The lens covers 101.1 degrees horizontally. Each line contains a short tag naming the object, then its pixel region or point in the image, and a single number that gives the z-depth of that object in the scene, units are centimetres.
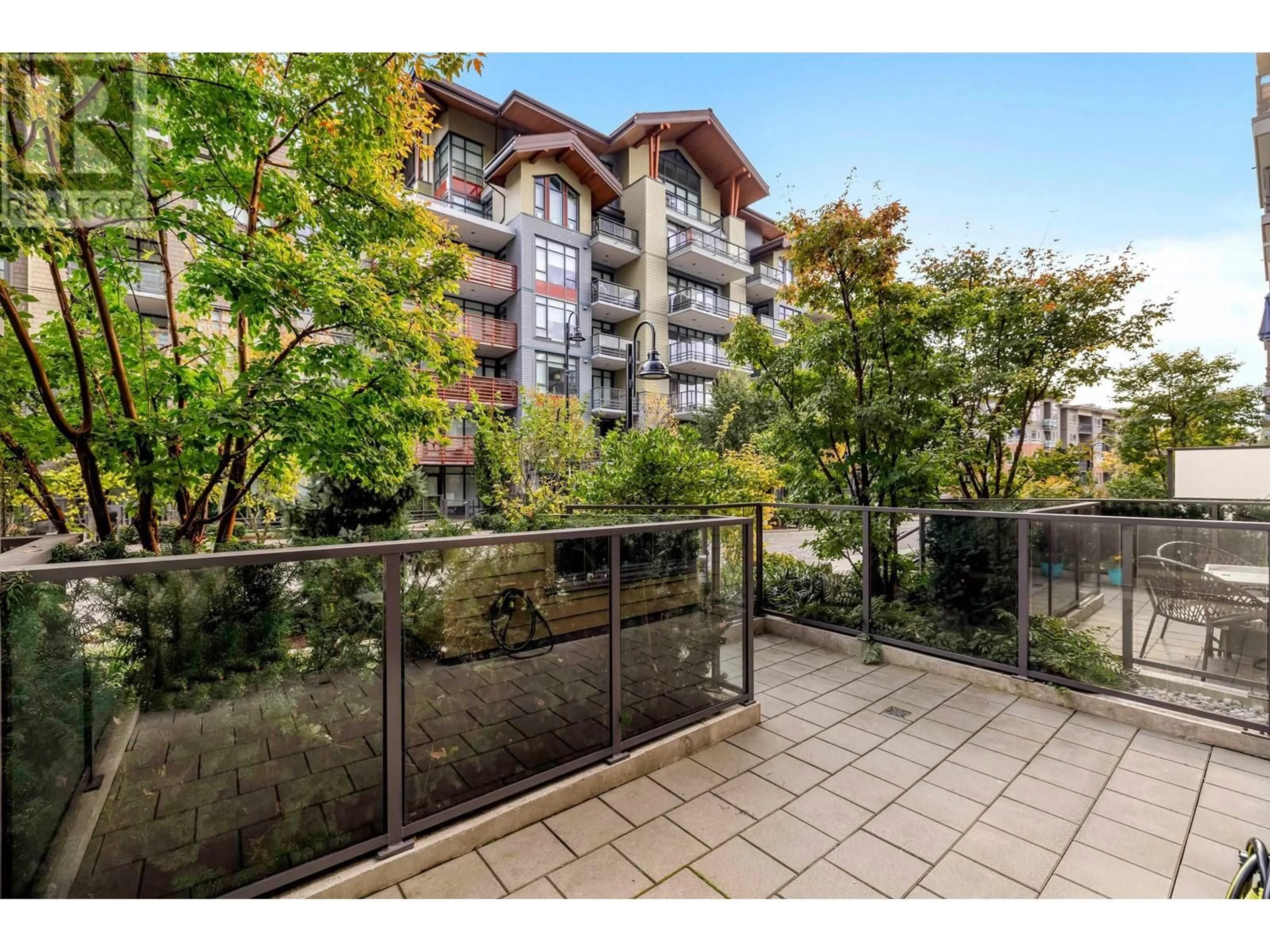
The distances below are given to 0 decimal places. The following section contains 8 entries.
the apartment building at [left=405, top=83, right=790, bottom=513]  1786
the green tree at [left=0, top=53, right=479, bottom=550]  272
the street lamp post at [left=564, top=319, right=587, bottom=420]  1121
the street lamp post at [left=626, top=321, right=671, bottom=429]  749
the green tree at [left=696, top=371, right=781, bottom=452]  1836
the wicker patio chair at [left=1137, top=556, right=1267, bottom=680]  293
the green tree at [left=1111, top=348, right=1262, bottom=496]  1028
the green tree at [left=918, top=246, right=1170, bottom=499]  620
